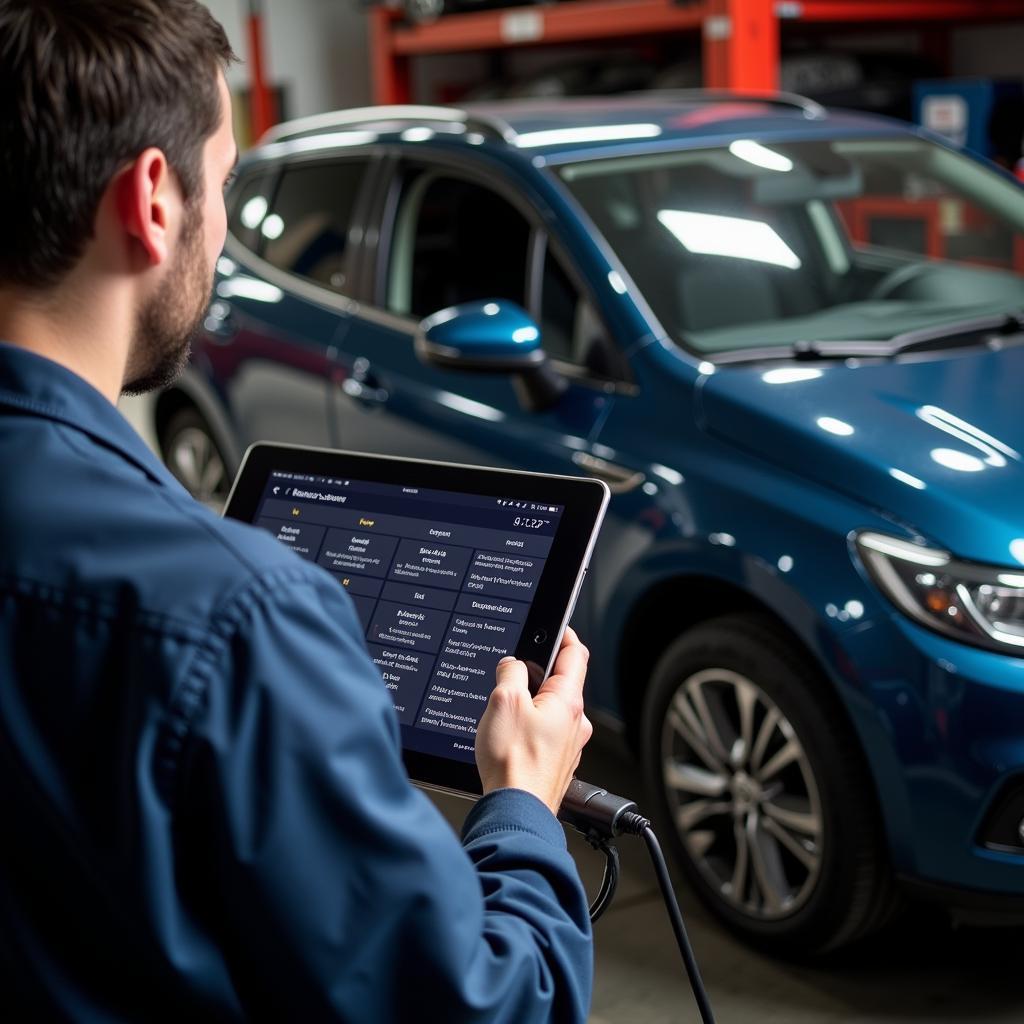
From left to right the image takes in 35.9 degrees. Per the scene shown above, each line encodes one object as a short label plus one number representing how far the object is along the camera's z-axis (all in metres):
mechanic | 0.87
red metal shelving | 5.51
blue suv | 2.35
